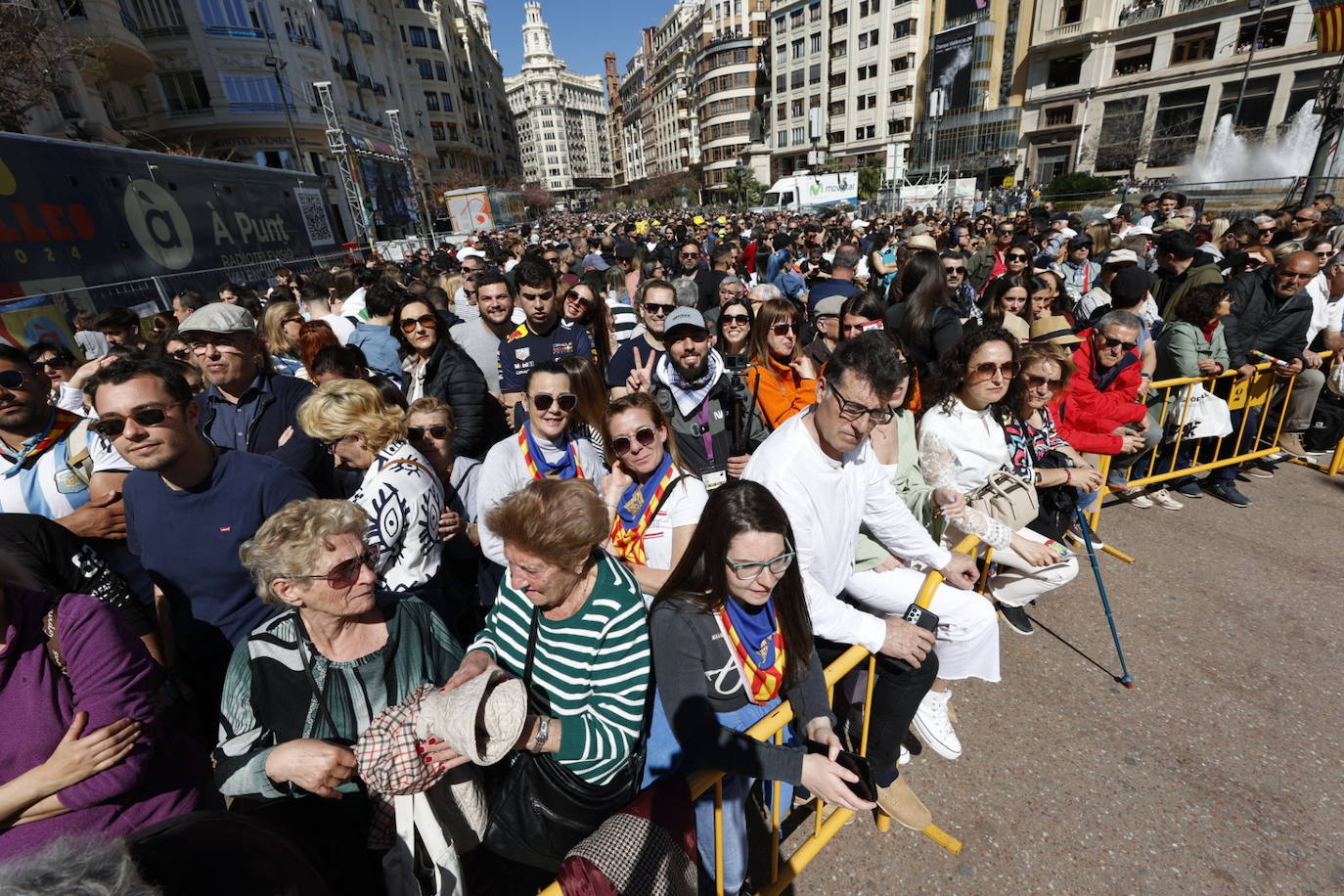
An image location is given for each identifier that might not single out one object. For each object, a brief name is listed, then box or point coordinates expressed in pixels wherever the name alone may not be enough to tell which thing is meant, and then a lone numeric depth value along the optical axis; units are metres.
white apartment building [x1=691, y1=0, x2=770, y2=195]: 74.31
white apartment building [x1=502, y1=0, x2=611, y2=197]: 135.12
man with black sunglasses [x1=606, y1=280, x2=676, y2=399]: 4.80
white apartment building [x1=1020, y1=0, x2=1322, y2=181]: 38.16
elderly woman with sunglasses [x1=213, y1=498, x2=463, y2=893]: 1.90
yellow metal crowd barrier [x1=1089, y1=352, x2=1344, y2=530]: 5.11
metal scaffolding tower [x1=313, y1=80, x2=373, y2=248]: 23.12
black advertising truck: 9.38
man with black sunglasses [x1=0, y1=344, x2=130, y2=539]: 2.85
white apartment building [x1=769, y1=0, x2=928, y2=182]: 58.31
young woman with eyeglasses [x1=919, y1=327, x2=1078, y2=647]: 3.20
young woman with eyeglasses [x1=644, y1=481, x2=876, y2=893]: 1.92
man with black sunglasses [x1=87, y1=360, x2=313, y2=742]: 2.30
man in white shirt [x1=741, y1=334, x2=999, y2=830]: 2.51
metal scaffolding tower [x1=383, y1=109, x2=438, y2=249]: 36.71
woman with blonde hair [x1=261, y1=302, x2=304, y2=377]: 5.41
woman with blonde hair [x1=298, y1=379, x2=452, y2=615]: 2.56
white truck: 39.09
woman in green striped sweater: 1.92
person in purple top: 1.66
